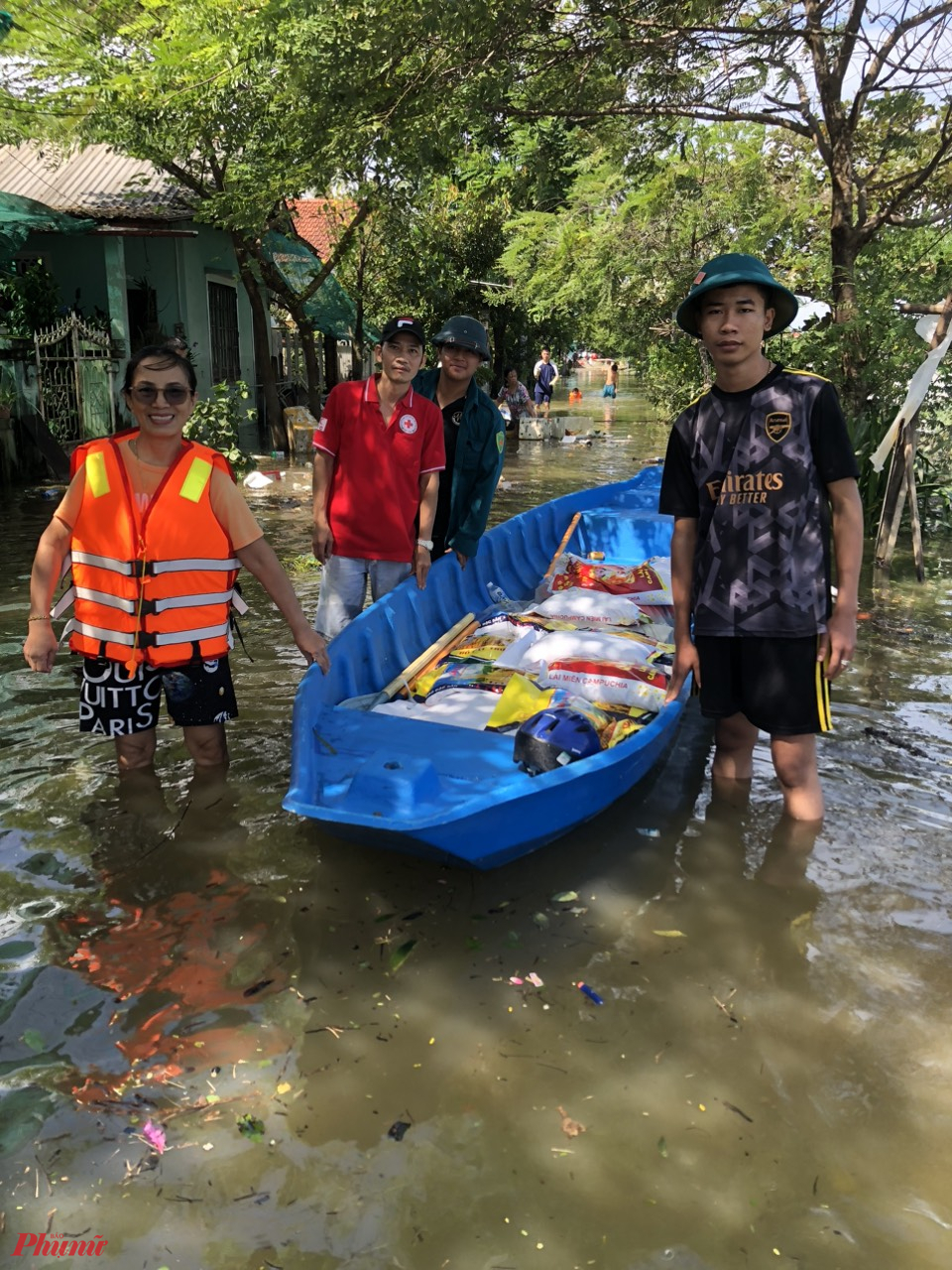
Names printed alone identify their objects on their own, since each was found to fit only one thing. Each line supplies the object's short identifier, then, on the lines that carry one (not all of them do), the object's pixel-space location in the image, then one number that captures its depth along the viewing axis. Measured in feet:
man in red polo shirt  13.26
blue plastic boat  9.22
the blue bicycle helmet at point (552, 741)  10.71
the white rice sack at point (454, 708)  12.30
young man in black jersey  9.34
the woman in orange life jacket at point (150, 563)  9.88
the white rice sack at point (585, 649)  13.48
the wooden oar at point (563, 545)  19.02
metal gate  38.06
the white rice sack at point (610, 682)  12.30
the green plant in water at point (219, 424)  37.45
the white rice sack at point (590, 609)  15.70
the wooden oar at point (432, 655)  13.47
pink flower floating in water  7.01
